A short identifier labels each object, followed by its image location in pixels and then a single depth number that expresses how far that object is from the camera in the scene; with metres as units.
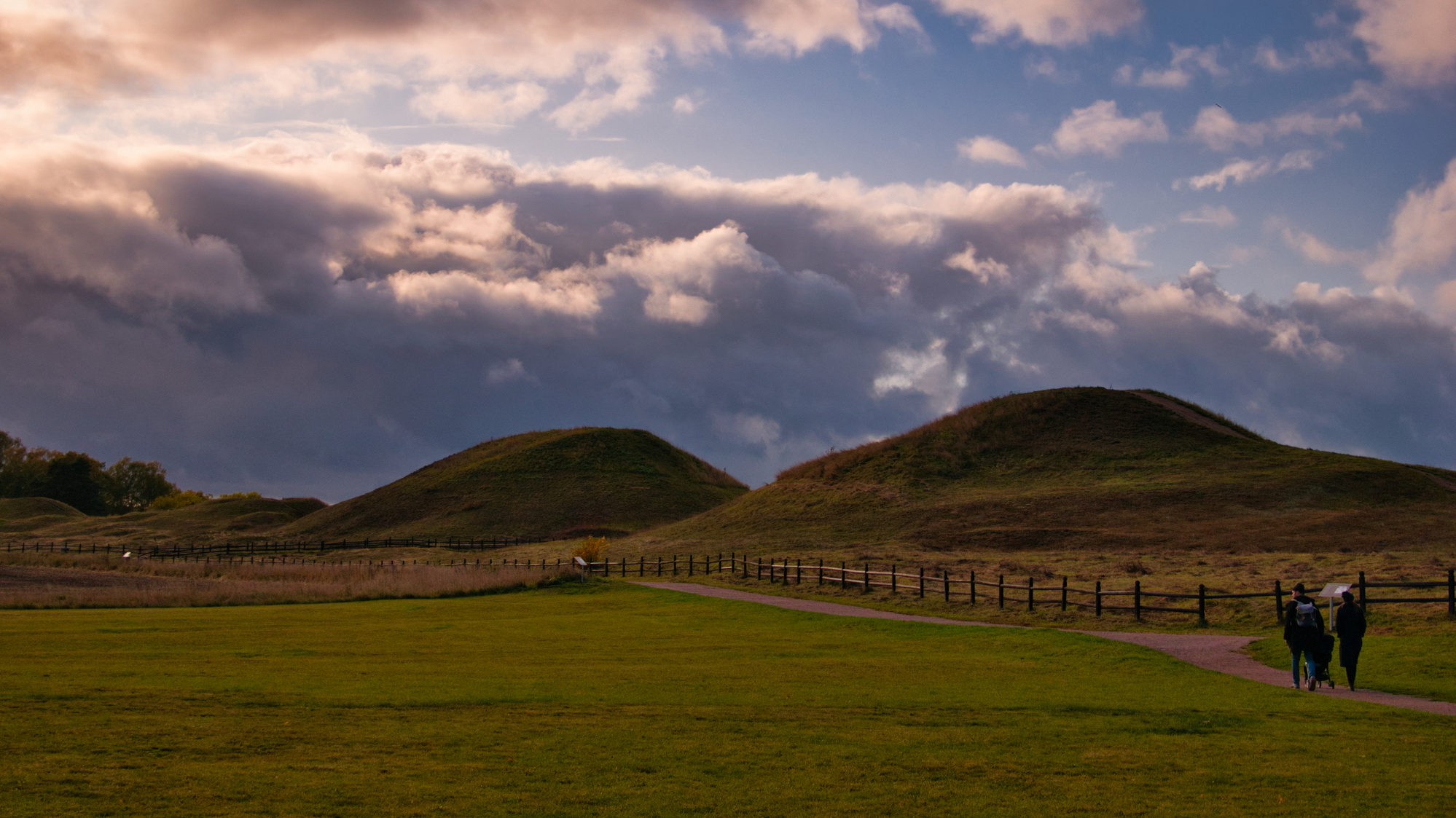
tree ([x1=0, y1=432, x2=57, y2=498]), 175.62
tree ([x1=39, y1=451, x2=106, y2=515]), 176.75
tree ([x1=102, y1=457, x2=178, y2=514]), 186.62
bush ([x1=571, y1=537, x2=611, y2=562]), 68.46
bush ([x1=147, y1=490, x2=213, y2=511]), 178.88
